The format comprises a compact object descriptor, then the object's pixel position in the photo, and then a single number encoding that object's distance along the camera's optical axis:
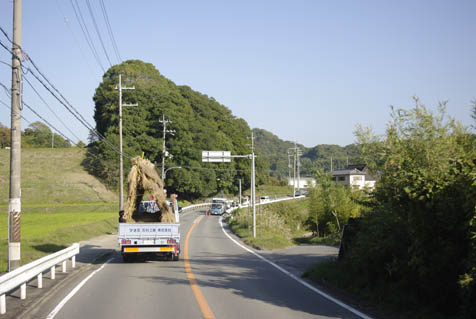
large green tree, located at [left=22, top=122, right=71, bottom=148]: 110.78
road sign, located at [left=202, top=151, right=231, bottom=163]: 31.62
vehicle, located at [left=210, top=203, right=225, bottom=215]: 62.25
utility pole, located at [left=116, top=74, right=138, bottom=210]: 31.72
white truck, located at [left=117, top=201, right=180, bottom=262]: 16.41
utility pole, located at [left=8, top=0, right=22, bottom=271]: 12.79
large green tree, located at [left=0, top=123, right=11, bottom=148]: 94.66
